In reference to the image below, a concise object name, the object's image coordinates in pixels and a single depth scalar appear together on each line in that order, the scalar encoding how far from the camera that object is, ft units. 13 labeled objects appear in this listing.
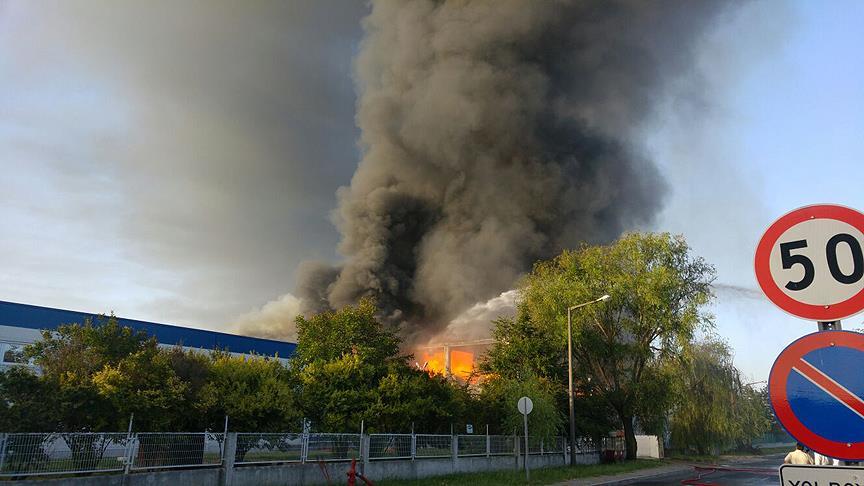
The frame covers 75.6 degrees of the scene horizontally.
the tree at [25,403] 39.96
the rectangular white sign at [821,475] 7.04
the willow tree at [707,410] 105.09
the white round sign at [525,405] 58.34
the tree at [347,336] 80.74
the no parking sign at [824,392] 7.17
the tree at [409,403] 65.21
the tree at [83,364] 43.01
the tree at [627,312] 96.84
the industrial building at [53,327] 104.12
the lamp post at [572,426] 79.66
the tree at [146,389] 44.73
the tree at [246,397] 51.83
